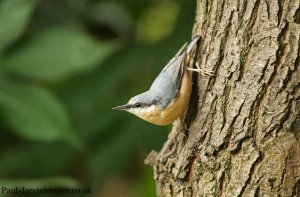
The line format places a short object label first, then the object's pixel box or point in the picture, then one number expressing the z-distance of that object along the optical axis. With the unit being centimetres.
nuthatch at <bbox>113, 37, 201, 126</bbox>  698
